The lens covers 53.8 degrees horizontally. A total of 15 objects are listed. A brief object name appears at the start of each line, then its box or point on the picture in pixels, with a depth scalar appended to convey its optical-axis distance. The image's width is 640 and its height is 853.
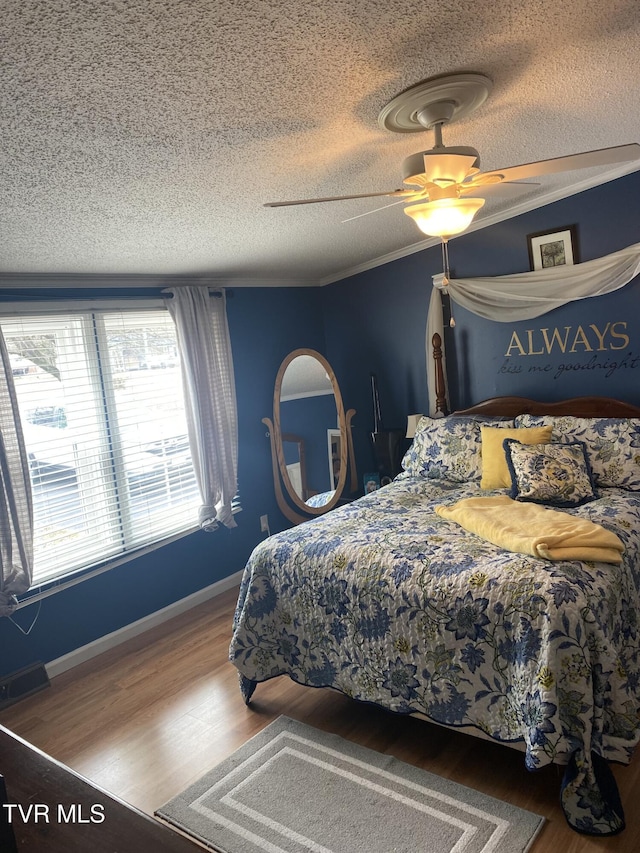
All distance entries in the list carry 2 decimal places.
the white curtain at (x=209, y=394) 4.12
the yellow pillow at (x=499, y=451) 3.61
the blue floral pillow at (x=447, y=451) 3.88
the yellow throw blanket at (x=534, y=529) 2.42
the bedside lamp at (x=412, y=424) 4.61
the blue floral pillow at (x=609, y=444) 3.38
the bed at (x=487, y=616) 2.12
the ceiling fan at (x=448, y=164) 1.98
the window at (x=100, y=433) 3.42
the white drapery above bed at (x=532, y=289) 3.76
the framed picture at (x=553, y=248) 4.02
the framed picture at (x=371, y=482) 4.81
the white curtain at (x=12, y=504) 3.15
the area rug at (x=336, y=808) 2.11
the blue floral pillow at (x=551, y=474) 3.24
